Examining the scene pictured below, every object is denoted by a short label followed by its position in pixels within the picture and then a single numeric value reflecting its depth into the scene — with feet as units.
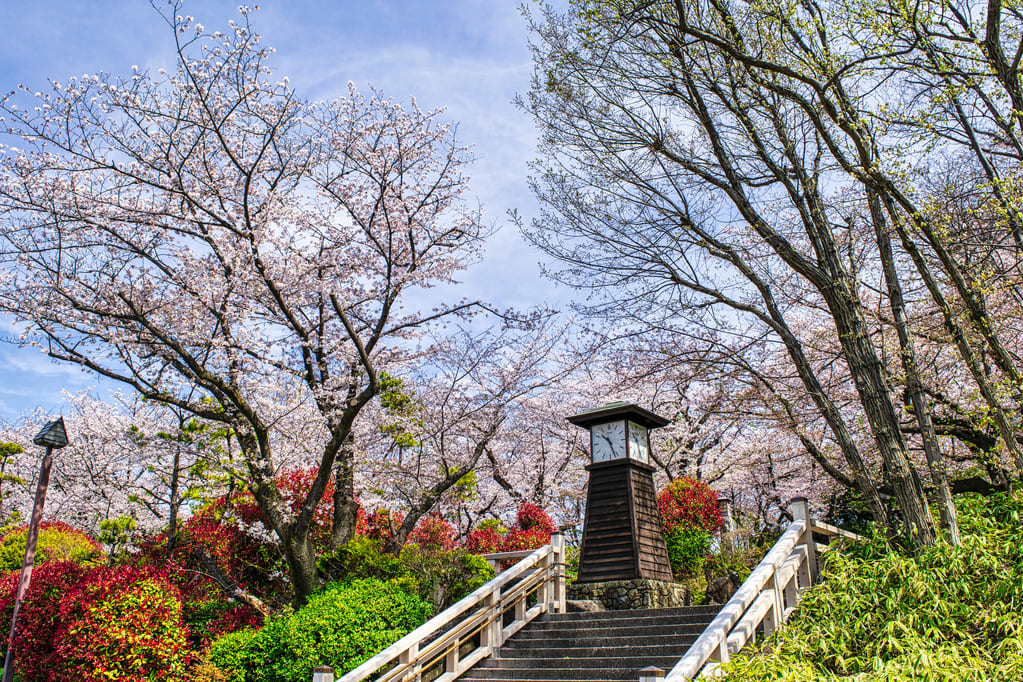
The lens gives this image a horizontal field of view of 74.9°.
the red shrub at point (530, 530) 39.75
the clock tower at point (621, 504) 29.60
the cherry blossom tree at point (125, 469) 36.17
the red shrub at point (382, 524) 39.91
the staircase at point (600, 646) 21.66
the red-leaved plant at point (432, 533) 38.65
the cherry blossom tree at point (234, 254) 27.02
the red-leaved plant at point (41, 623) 26.20
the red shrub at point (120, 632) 24.35
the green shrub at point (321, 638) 25.05
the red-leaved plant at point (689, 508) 38.81
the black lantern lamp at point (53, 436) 26.91
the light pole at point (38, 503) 24.41
